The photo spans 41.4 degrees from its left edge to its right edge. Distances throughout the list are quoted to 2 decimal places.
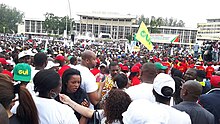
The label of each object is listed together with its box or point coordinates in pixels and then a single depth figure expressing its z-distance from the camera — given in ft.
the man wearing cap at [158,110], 6.99
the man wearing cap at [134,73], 21.01
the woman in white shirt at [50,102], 8.23
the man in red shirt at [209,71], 29.12
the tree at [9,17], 304.17
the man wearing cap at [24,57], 19.19
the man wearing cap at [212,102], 12.69
